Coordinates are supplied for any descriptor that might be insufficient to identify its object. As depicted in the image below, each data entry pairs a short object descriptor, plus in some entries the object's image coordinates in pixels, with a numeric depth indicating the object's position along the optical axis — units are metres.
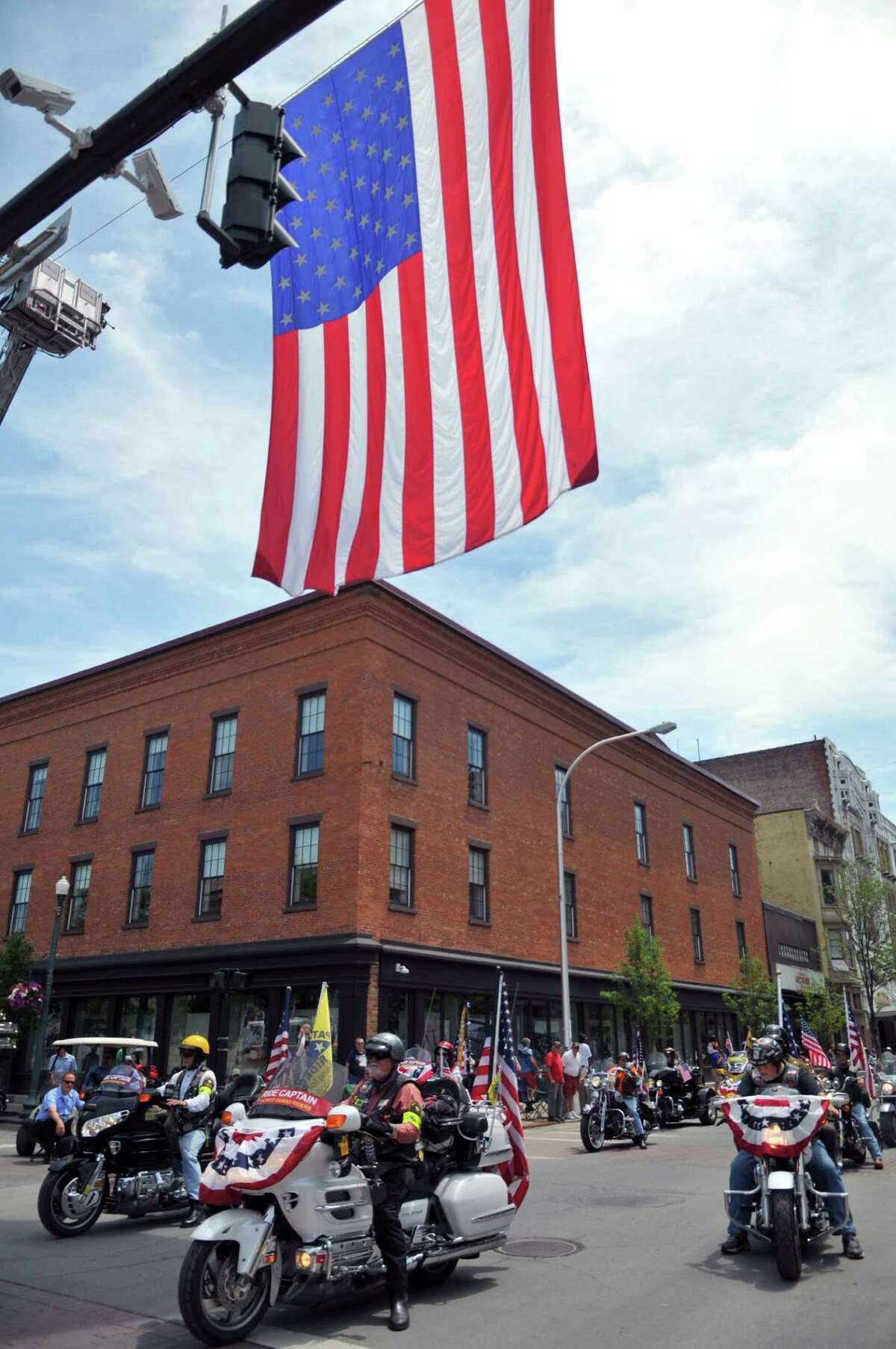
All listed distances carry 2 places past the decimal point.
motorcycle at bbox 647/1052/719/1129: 21.62
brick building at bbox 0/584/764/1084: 24.70
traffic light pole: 6.05
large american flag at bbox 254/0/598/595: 8.58
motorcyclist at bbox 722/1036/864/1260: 8.34
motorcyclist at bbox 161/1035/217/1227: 10.86
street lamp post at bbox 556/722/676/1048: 24.20
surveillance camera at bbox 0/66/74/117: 6.59
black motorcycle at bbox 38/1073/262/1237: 10.31
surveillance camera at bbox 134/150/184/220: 6.79
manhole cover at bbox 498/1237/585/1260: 8.79
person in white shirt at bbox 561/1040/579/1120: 24.67
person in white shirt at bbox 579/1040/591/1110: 24.52
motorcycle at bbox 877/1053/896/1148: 16.80
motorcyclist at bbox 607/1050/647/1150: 18.17
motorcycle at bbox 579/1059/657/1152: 17.92
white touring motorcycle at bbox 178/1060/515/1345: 6.25
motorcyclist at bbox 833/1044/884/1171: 13.84
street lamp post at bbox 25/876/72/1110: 23.77
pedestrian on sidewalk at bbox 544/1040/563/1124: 24.53
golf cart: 17.34
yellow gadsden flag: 7.23
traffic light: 6.26
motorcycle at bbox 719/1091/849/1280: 7.70
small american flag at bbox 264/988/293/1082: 8.10
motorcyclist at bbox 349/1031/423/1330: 6.80
